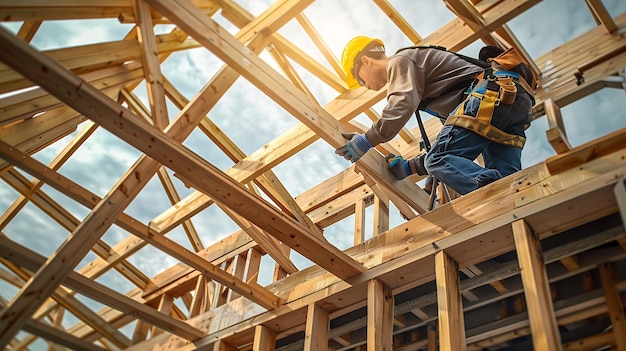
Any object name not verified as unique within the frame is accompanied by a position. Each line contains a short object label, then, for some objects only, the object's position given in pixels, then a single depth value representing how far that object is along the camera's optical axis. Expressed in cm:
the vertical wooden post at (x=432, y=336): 450
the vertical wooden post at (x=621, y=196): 239
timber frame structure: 272
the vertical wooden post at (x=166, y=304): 551
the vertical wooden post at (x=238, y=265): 508
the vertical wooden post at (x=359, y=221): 453
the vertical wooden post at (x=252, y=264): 493
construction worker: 322
